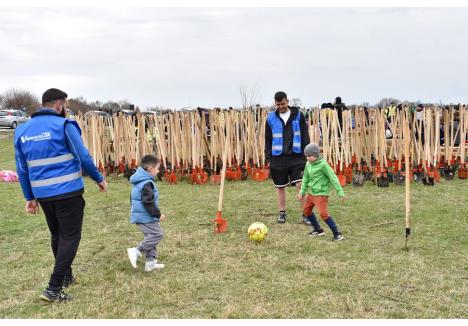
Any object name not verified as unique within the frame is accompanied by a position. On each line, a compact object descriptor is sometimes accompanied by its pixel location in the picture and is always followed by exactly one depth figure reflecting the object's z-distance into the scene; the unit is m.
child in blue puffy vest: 5.21
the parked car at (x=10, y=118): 33.62
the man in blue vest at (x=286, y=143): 7.38
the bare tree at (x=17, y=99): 56.44
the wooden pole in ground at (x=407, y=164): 6.18
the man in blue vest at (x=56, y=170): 4.37
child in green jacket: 6.45
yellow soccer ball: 6.44
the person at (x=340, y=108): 12.63
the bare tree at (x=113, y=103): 44.81
